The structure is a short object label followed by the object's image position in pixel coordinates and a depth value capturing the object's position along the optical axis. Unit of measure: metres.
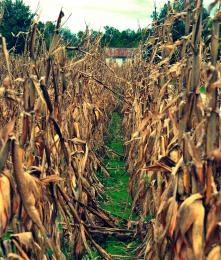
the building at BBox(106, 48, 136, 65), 41.03
